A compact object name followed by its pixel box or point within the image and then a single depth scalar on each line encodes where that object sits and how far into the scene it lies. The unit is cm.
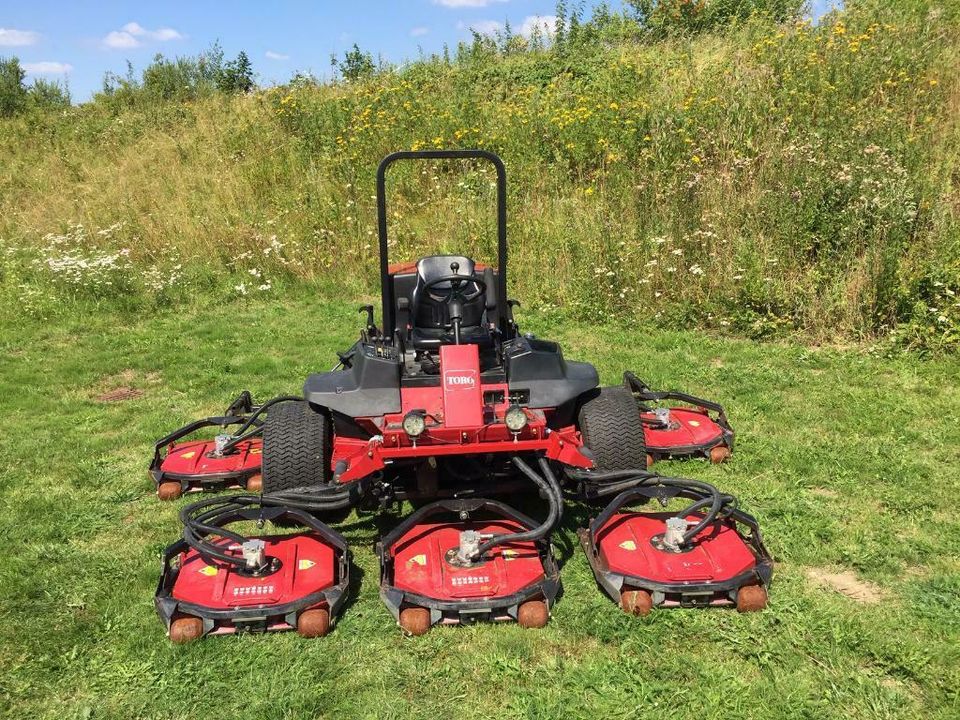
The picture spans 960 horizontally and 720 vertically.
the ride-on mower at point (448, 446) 347
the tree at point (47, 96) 1772
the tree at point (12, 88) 1745
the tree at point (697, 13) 1302
